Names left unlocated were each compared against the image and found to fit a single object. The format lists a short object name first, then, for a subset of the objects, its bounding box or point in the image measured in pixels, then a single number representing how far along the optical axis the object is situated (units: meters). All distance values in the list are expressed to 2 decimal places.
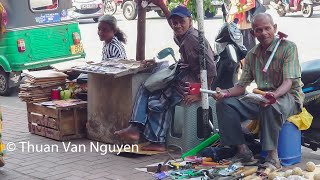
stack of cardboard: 6.57
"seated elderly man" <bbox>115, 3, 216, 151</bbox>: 5.48
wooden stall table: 5.81
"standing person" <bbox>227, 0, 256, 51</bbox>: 8.80
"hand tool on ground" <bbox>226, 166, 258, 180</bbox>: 4.58
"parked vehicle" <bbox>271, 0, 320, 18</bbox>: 19.12
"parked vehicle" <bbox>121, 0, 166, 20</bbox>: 21.83
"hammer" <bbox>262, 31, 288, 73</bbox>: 4.92
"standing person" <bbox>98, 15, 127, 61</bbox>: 6.49
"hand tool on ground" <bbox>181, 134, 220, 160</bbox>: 5.32
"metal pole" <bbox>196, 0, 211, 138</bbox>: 5.26
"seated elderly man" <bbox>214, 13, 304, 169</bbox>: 4.72
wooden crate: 6.28
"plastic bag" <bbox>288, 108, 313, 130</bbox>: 4.90
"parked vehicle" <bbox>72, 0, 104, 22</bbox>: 20.50
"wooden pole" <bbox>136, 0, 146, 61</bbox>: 6.23
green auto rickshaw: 9.15
